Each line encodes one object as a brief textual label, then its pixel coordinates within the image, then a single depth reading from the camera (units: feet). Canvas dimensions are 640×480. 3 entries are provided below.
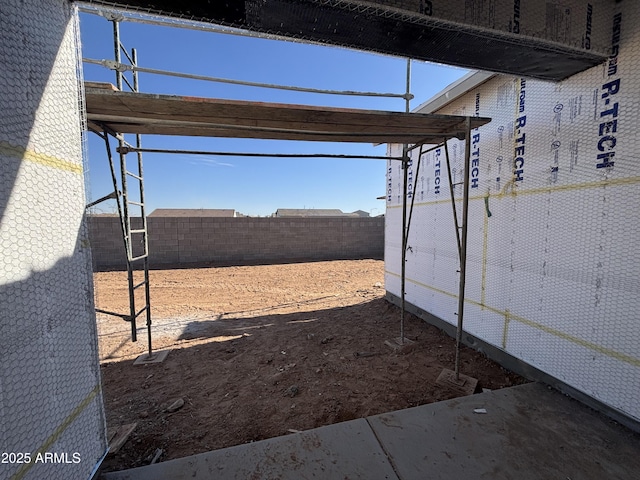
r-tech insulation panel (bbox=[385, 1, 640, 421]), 6.42
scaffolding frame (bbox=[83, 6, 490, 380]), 8.05
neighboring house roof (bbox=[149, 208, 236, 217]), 76.94
